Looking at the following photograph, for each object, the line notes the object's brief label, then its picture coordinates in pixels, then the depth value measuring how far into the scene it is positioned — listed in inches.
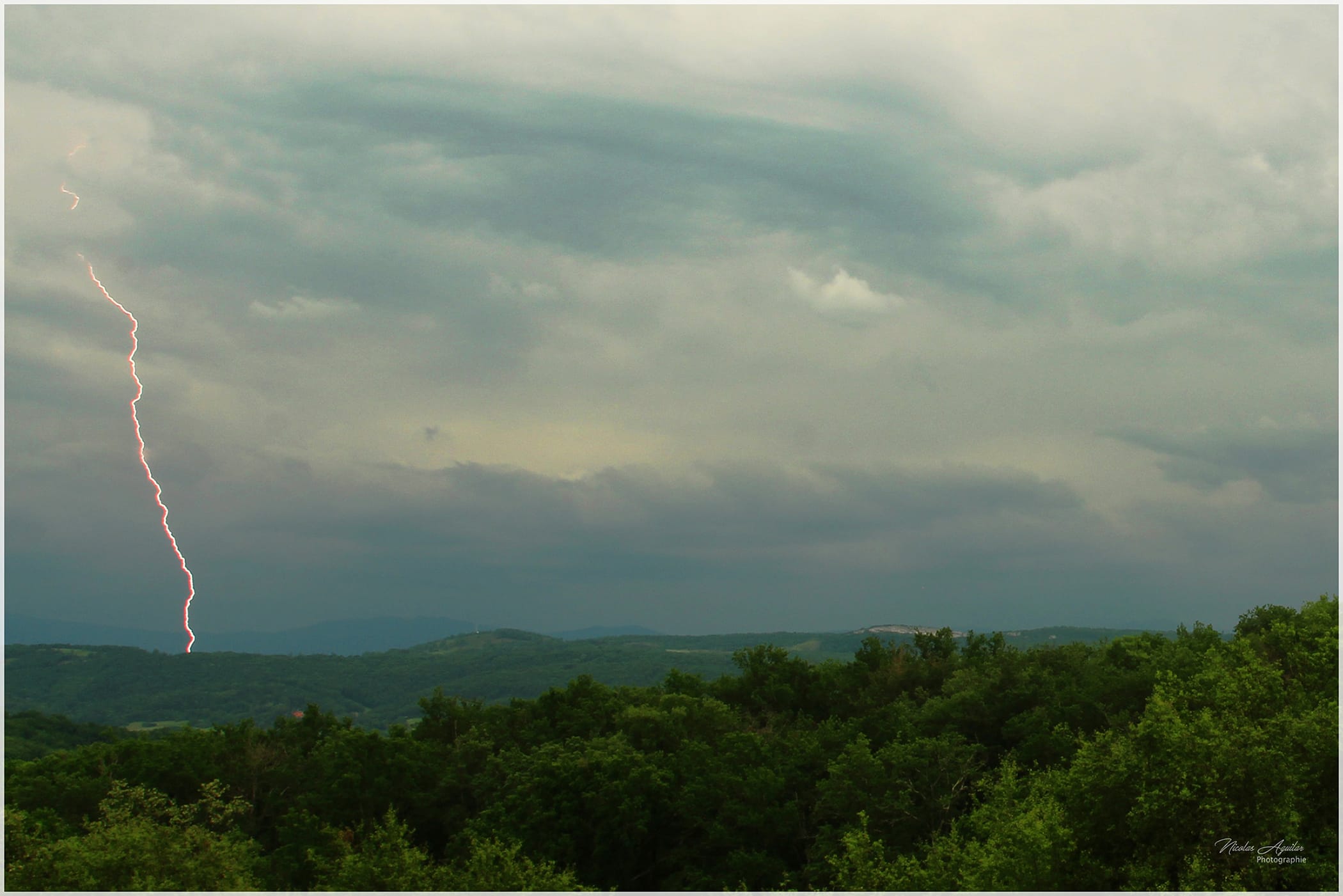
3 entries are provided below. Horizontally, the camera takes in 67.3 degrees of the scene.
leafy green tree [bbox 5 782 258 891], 1873.8
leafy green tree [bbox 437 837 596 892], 1980.8
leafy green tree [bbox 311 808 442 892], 2034.9
